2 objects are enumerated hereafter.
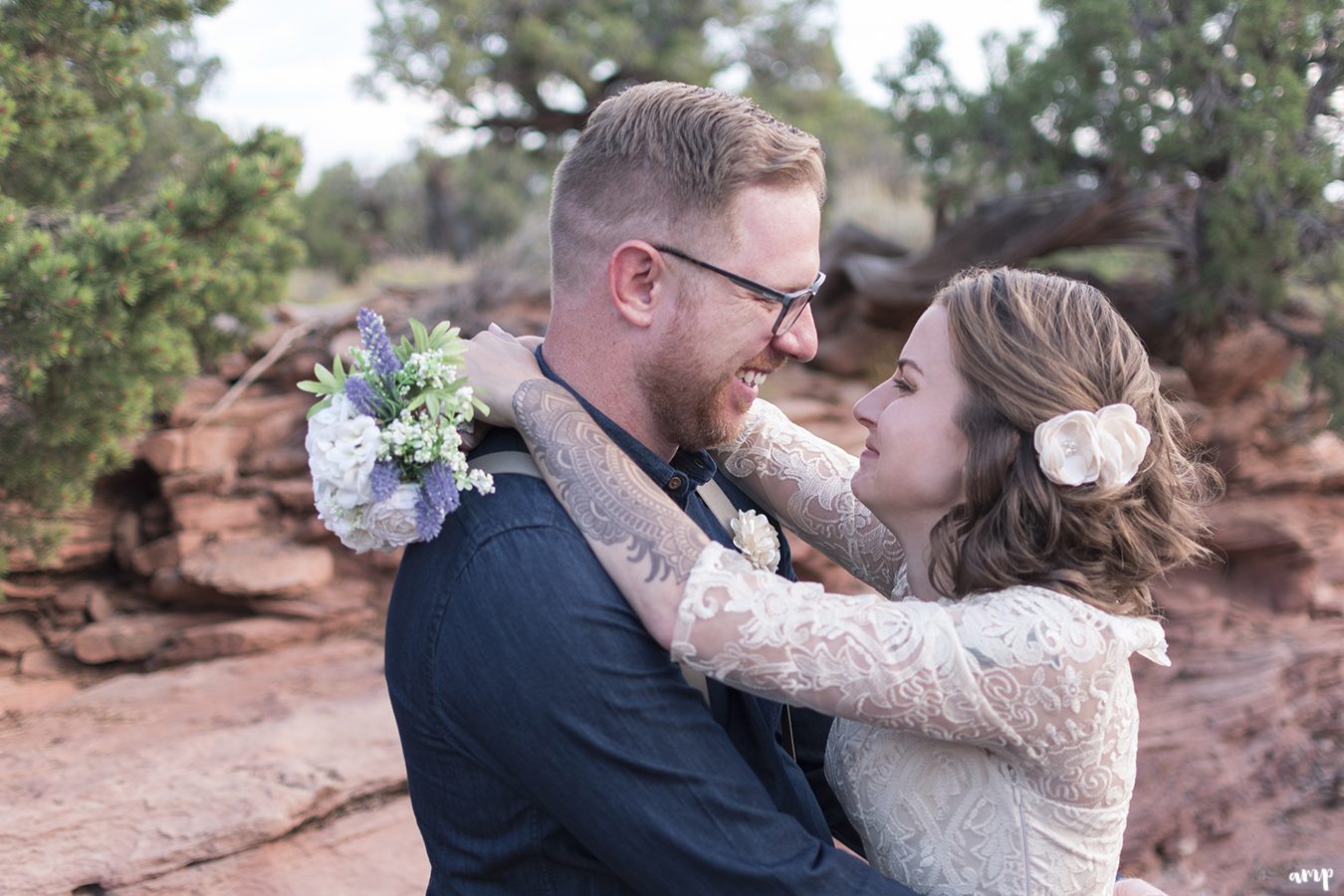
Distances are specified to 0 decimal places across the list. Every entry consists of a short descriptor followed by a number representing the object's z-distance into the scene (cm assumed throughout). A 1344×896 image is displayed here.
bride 200
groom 194
